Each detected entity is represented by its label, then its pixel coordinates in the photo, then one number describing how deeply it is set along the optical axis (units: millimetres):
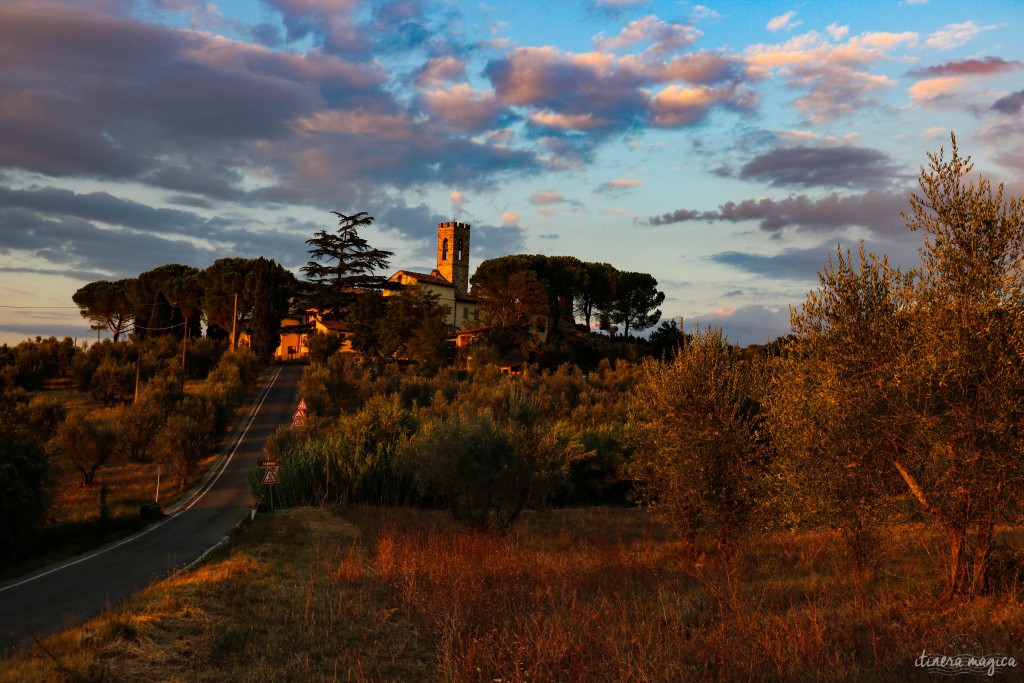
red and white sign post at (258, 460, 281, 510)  30517
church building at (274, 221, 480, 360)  107250
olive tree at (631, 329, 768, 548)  21266
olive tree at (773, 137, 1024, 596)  14625
